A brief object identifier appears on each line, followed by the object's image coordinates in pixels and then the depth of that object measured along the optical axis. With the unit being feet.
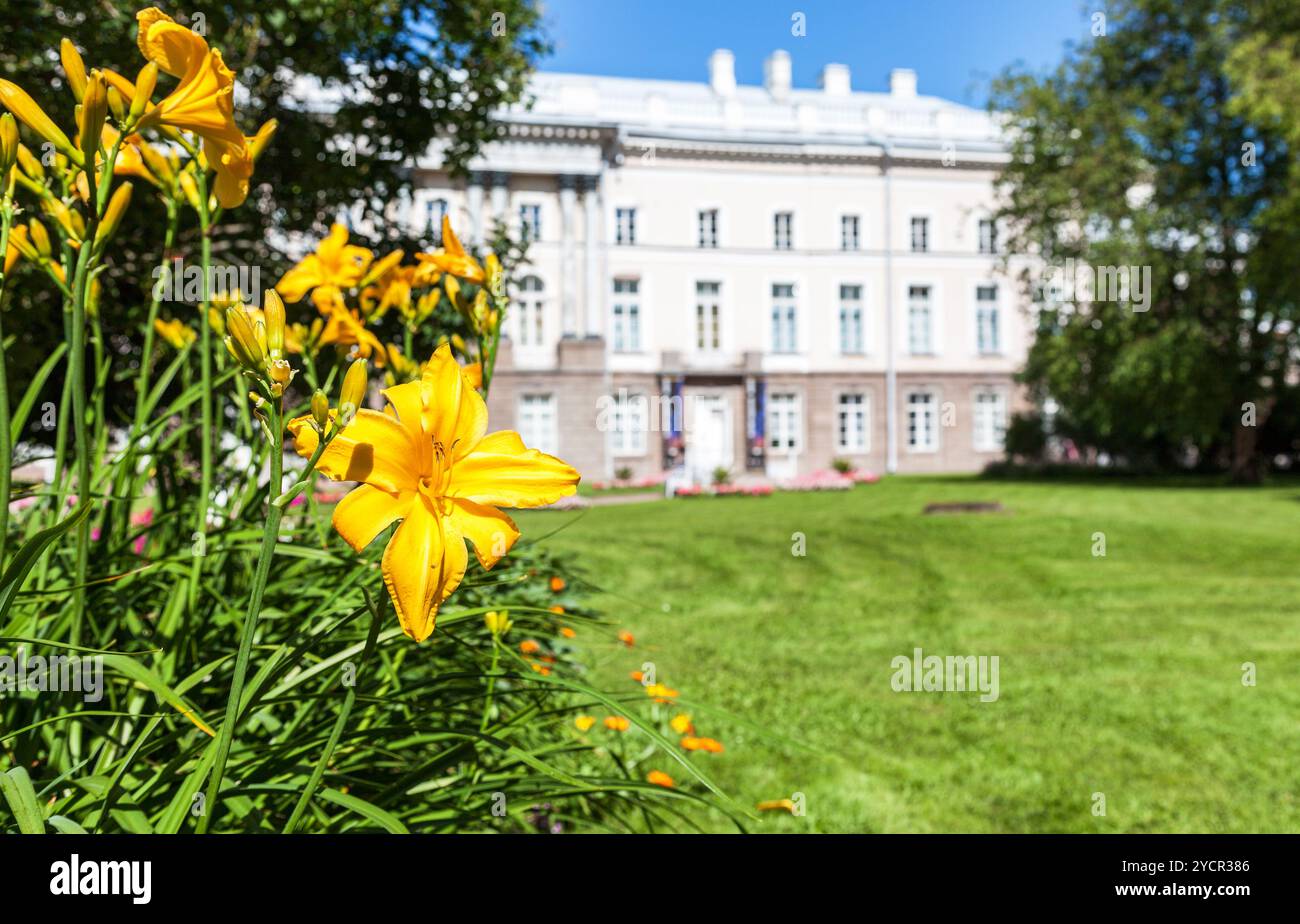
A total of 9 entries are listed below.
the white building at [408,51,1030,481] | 88.69
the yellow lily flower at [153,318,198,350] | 6.24
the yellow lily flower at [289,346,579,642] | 2.45
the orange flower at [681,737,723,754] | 7.66
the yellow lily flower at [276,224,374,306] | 5.58
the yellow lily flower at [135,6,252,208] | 3.15
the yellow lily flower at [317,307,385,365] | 5.35
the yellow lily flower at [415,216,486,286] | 4.90
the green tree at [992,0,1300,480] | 60.90
